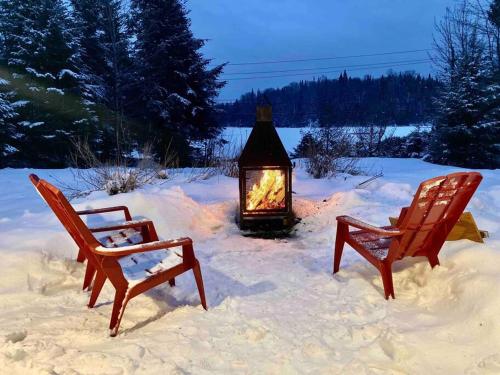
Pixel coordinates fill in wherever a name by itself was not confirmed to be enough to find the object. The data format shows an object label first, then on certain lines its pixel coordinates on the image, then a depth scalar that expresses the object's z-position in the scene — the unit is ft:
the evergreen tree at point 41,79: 43.93
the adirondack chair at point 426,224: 9.31
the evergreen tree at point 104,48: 56.03
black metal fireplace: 16.38
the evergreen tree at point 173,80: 50.49
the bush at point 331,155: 26.40
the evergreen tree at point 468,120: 44.52
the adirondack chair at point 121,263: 8.17
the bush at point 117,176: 18.71
